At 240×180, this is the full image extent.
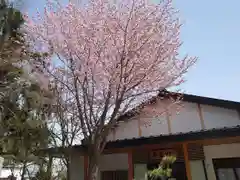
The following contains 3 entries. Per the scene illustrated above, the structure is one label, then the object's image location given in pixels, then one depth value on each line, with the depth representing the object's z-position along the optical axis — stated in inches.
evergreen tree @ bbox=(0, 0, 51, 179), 204.6
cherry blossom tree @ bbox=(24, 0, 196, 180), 151.7
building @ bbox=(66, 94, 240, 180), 208.5
